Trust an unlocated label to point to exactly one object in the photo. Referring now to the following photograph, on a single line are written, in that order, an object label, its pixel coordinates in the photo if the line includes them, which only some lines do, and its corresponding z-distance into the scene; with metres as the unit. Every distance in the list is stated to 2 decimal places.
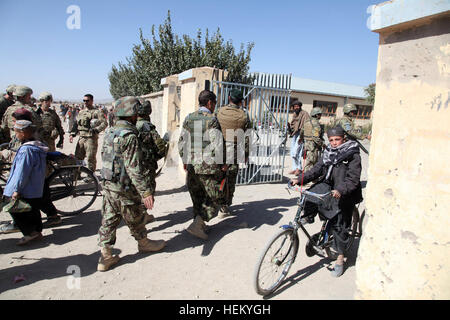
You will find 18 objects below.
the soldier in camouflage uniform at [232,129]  4.34
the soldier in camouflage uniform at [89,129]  6.07
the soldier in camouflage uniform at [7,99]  6.05
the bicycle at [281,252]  2.60
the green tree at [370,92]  28.50
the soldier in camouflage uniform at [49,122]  5.90
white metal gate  6.10
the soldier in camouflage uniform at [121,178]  2.87
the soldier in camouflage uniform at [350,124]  5.77
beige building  28.72
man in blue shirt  3.29
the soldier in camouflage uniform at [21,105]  4.89
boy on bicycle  2.88
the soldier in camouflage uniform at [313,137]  6.29
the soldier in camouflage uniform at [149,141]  3.88
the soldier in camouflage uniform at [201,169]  3.71
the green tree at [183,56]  14.13
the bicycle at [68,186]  4.35
